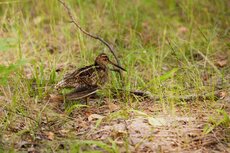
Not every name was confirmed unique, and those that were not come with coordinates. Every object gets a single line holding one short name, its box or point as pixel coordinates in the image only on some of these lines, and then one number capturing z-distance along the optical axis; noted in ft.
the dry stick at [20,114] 25.70
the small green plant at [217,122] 24.45
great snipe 28.04
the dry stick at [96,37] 30.10
